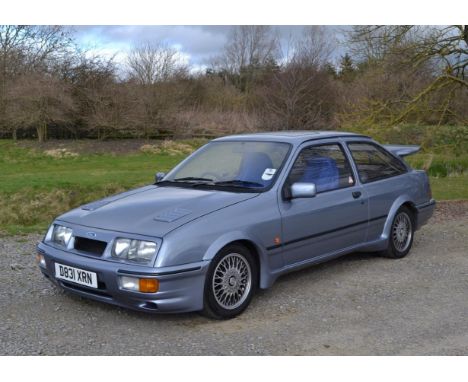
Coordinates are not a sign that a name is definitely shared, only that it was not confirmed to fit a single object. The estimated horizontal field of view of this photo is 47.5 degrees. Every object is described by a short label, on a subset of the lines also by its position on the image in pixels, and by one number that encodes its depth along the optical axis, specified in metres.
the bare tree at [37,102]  23.66
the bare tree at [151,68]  27.86
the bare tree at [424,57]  12.37
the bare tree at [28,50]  26.78
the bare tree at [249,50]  40.91
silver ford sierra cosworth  4.16
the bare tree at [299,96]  30.73
